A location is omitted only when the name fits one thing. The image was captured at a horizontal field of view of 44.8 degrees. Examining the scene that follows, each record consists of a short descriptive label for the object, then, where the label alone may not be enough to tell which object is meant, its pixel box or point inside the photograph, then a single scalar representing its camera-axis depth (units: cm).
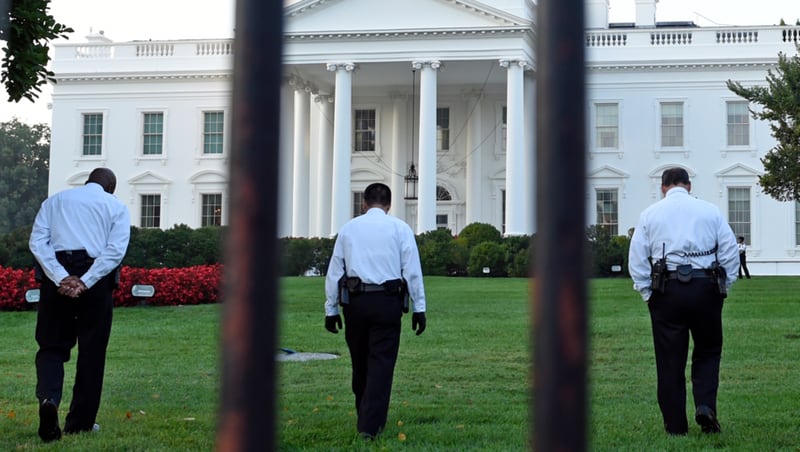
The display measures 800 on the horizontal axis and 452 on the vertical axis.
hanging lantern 3866
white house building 3700
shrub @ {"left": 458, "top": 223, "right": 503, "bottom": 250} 3322
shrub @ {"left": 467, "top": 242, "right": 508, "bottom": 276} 3136
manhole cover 1243
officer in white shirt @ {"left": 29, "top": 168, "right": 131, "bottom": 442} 660
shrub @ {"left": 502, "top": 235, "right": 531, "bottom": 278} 3084
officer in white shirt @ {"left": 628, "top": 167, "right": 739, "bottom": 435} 670
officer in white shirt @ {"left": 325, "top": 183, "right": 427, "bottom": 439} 684
